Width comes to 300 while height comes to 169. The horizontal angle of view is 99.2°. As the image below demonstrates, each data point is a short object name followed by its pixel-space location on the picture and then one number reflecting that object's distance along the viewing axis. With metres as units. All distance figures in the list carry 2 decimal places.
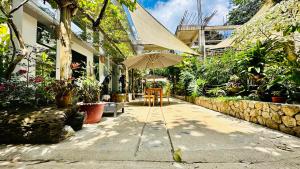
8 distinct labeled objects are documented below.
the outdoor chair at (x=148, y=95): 4.88
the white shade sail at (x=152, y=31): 3.46
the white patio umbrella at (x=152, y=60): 4.96
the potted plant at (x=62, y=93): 1.99
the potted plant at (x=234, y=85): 3.29
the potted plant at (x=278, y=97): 2.21
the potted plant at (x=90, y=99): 2.51
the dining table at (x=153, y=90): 4.87
